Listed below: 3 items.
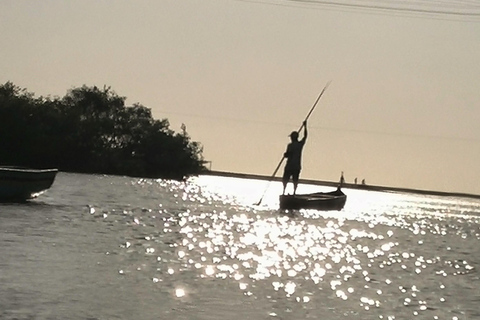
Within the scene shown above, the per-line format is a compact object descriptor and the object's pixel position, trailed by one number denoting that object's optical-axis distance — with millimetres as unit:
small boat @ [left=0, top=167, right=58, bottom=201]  40062
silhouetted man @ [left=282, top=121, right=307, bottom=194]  49469
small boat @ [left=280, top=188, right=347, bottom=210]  50156
